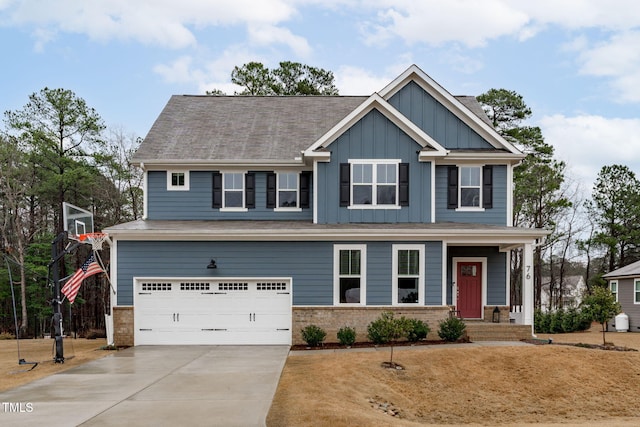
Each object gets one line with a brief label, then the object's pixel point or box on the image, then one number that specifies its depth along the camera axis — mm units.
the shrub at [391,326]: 15789
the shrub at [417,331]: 18297
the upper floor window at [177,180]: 21531
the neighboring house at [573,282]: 76650
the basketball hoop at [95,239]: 17566
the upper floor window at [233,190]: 21500
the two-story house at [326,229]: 19016
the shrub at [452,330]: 18219
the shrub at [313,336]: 18266
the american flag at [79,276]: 17156
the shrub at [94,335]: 27062
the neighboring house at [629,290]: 30625
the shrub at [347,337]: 18250
